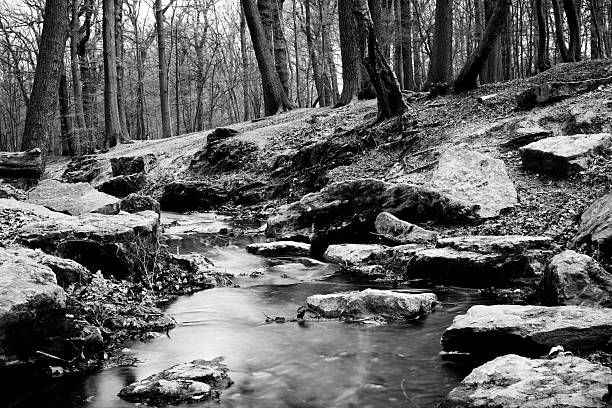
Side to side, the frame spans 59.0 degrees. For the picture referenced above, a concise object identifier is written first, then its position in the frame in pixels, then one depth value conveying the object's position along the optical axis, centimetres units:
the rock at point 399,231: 848
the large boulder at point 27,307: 407
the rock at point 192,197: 1577
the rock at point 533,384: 295
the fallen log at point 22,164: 1209
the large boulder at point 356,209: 924
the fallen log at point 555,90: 1155
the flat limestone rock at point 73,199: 913
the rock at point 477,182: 884
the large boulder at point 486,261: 644
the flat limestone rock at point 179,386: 375
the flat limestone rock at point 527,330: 390
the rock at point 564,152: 893
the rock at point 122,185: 1723
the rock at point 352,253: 824
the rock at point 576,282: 471
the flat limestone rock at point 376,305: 562
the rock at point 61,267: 519
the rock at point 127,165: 1878
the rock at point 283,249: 946
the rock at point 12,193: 996
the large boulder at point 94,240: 631
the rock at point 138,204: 1207
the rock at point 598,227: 559
